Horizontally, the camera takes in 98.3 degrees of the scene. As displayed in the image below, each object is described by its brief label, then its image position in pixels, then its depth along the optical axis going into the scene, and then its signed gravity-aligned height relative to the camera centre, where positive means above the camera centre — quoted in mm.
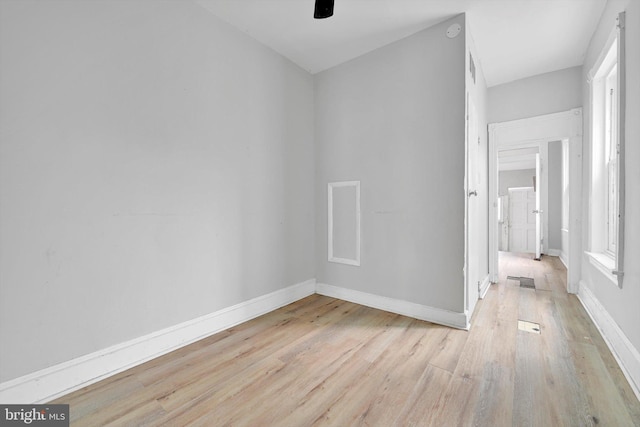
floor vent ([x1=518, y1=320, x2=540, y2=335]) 2229 -980
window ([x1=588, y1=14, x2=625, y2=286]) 2320 +441
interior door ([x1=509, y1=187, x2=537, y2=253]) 6473 -261
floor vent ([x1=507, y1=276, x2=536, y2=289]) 3436 -961
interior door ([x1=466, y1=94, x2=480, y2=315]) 2350 -22
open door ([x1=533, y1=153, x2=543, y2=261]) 5133 -140
